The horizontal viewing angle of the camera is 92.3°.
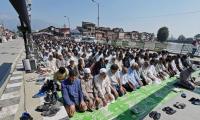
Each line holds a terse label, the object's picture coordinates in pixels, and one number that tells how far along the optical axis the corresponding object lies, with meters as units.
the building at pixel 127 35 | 35.46
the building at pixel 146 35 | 38.59
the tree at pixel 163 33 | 33.49
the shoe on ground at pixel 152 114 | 2.79
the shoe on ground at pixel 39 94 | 3.23
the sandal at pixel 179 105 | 3.22
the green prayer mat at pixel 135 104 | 2.76
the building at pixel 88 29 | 29.08
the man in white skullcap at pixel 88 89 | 2.92
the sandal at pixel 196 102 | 3.42
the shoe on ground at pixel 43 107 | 2.70
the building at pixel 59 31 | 31.63
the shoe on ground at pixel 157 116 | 2.73
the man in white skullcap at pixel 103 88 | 3.06
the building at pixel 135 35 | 37.03
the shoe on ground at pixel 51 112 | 2.57
